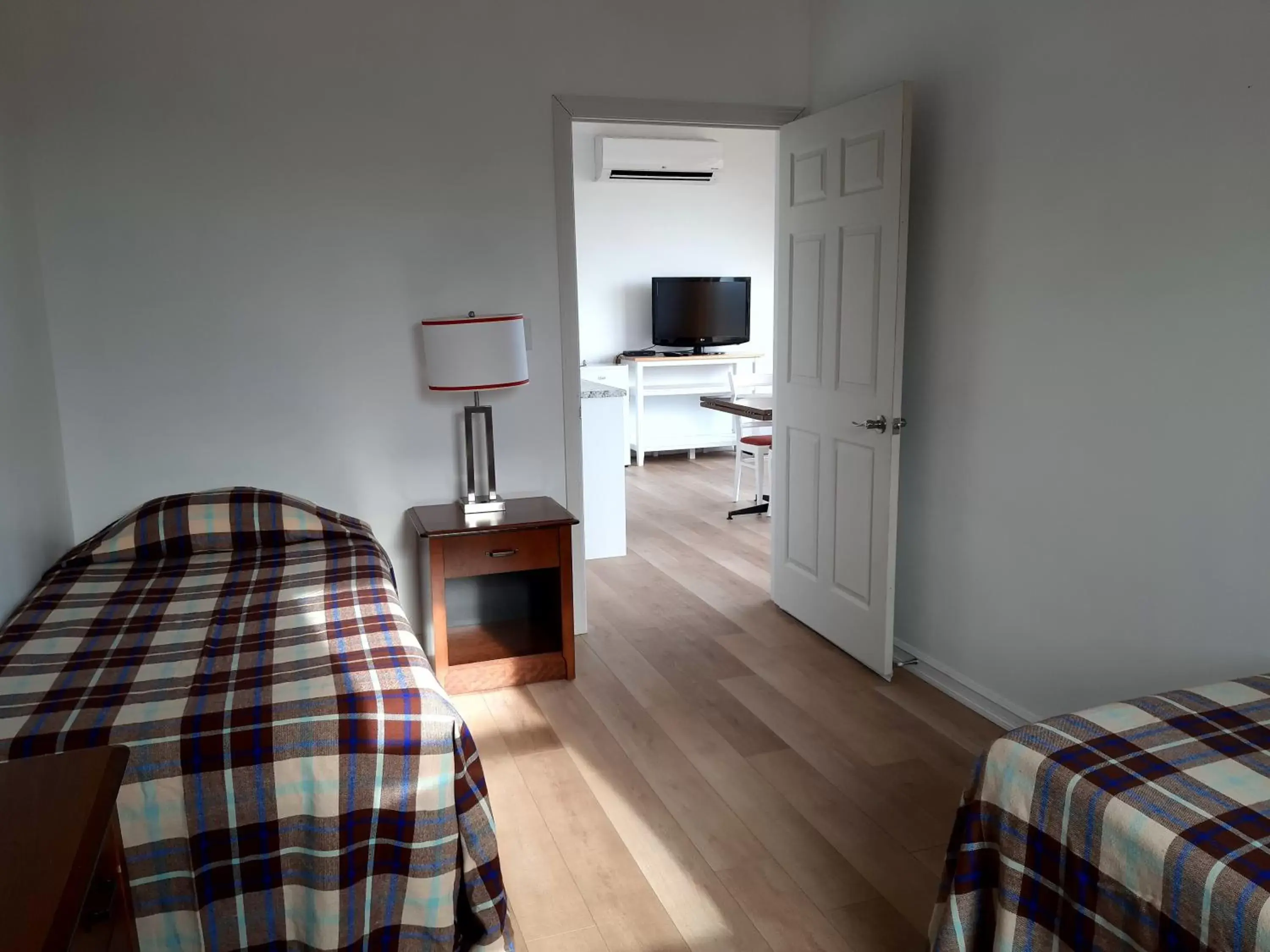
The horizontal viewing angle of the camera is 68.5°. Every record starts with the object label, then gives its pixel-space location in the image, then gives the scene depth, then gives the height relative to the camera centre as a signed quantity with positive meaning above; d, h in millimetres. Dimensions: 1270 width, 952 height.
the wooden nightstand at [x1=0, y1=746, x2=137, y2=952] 848 -525
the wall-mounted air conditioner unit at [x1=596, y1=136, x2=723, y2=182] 6668 +1161
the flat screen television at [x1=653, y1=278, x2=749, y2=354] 7125 +77
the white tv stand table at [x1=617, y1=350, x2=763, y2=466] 7031 -482
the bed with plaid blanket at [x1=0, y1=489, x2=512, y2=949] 1634 -812
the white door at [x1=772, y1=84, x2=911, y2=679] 2965 -157
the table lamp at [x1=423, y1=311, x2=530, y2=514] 3027 -98
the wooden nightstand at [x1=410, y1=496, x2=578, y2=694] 3066 -963
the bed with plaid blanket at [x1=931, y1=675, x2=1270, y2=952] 1300 -767
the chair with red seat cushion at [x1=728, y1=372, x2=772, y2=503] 5562 -730
